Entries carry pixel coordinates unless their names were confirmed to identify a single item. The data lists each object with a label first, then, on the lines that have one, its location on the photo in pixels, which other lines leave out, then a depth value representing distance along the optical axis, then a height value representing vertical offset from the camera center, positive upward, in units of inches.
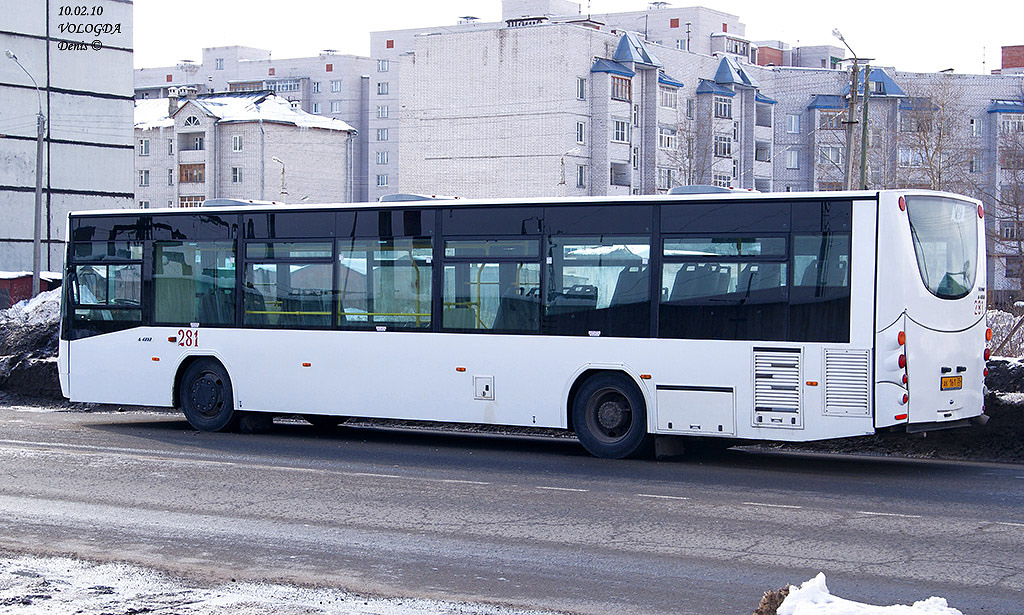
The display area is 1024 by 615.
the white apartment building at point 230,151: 3570.4 +429.7
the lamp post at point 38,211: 1592.0 +117.3
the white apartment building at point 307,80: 4810.5 +849.3
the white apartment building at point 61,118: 2218.3 +325.7
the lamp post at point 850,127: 1334.4 +187.5
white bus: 519.8 -2.8
